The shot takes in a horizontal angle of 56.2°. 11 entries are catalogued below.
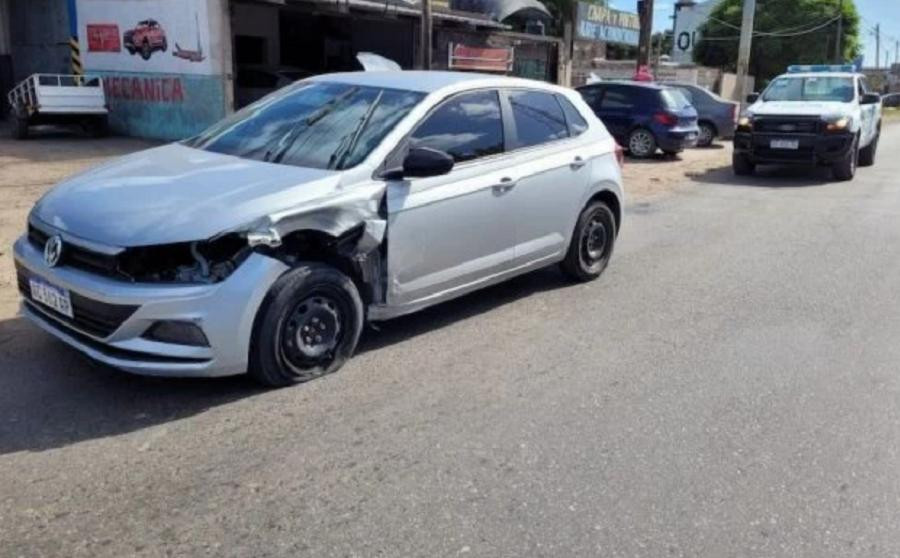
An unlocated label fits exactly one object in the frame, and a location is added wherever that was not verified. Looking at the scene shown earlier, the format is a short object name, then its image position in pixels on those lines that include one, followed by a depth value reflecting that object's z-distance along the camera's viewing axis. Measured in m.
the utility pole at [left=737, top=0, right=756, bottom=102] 26.22
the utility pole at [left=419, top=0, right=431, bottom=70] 17.42
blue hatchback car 16.66
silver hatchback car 4.21
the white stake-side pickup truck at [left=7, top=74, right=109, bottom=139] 16.97
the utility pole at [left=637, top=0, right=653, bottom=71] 22.41
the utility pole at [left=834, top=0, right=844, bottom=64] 48.56
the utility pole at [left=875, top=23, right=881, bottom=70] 81.81
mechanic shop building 16.88
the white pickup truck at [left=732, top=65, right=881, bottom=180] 14.05
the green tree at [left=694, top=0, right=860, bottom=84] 50.28
